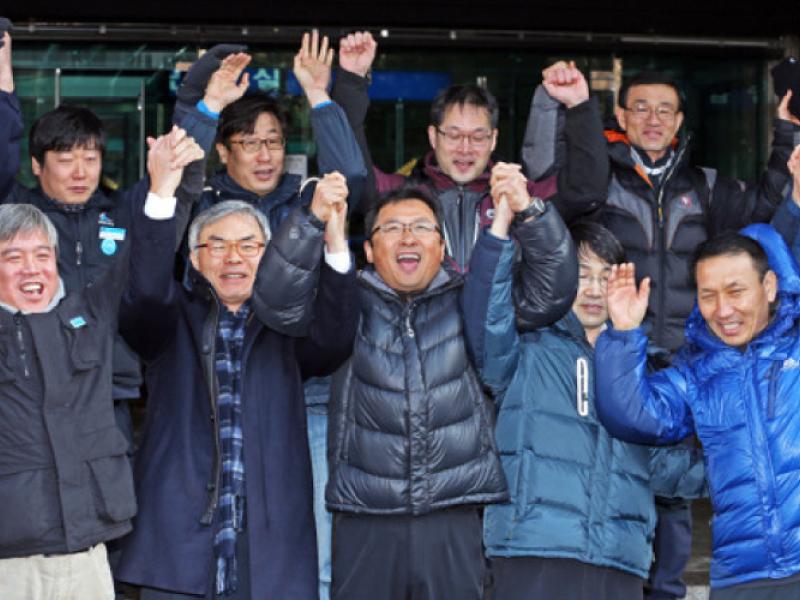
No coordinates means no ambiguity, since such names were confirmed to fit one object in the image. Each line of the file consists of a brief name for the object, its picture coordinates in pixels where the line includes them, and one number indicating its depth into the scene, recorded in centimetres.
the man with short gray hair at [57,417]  888
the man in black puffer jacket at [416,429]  941
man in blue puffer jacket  907
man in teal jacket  959
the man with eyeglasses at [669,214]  1155
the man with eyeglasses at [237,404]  913
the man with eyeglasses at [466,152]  1081
